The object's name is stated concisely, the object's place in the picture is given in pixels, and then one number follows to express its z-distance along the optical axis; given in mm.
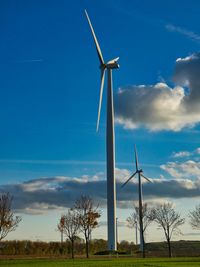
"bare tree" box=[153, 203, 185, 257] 104250
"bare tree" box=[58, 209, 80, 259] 96375
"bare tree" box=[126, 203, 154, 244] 107800
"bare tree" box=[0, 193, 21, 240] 75375
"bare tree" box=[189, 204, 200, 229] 94625
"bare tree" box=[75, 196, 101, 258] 89000
